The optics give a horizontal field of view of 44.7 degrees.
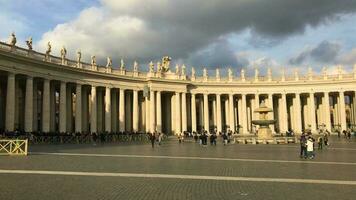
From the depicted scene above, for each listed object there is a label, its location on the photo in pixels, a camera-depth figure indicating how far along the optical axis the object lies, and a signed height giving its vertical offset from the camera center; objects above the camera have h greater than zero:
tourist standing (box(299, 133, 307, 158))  31.59 -1.46
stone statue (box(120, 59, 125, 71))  88.12 +13.46
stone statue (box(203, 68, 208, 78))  102.45 +13.26
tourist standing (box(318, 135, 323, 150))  42.65 -1.61
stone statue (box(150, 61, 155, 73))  93.65 +13.92
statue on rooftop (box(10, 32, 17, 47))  61.05 +13.21
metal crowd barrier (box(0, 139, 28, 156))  32.69 -1.00
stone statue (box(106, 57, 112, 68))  84.31 +13.37
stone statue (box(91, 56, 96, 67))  80.75 +13.31
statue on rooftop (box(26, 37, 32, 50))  65.44 +13.66
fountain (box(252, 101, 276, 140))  61.47 +0.55
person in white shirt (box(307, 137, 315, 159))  30.98 -1.44
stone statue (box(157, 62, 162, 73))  96.79 +14.37
